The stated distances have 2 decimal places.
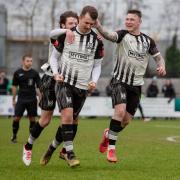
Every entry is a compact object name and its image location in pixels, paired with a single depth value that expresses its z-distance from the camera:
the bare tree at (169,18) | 51.97
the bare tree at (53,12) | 46.69
